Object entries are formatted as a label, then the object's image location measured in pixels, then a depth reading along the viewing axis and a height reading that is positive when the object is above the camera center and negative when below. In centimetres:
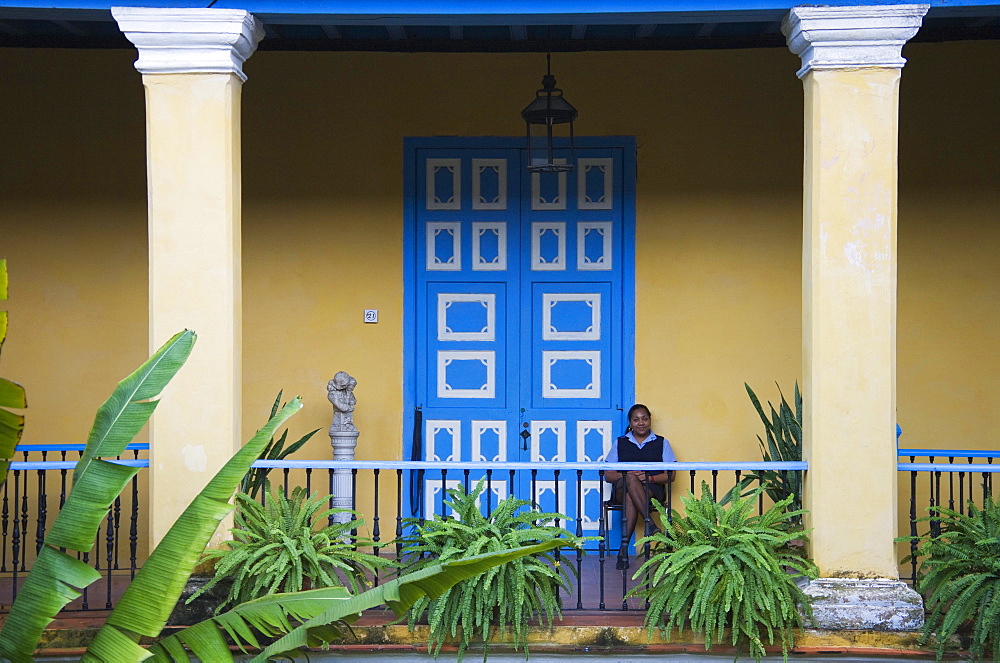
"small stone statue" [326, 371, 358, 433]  728 -49
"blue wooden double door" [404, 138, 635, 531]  762 +17
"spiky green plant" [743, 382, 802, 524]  608 -74
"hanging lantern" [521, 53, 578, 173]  660 +139
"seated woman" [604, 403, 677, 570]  716 -90
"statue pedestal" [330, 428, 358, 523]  725 -89
